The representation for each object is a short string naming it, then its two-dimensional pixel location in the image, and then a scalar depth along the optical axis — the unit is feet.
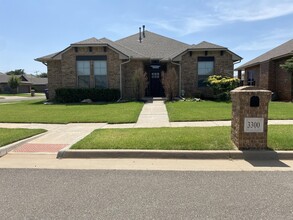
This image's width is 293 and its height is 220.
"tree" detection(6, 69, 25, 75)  399.40
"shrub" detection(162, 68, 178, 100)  67.71
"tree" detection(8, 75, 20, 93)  211.41
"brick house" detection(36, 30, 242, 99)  72.02
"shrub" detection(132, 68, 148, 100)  71.00
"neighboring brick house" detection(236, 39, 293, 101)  71.00
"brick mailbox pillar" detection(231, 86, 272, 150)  21.80
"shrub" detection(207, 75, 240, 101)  68.13
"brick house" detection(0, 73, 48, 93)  226.99
